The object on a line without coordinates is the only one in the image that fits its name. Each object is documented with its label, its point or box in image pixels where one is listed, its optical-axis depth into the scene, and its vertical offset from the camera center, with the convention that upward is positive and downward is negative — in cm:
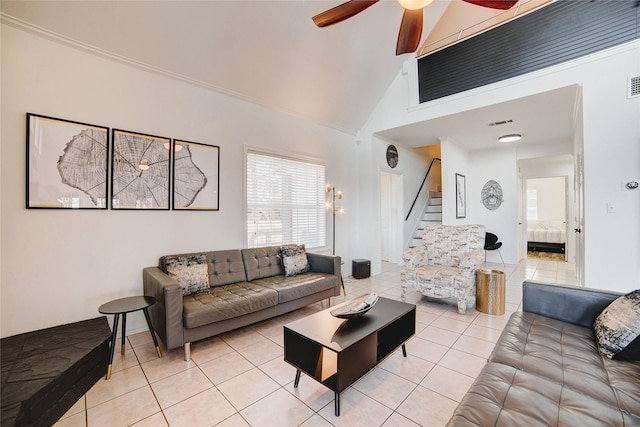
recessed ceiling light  512 +149
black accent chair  581 -65
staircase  663 -2
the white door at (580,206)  345 +11
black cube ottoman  492 -101
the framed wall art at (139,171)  268 +48
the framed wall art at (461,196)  578 +40
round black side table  212 -76
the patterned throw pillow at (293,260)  355 -62
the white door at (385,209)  658 +13
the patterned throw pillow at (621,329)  146 -68
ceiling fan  210 +176
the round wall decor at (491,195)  636 +45
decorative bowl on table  201 -76
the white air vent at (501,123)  450 +158
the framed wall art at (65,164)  228 +48
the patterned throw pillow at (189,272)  270 -59
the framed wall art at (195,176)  308 +48
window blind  384 +22
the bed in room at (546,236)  755 -67
